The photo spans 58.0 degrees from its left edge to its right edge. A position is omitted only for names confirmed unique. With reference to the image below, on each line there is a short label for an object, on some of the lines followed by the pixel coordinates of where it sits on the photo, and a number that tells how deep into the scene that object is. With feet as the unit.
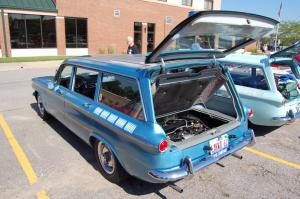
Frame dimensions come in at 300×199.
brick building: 64.69
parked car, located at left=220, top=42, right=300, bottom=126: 16.29
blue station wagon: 9.51
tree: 100.73
